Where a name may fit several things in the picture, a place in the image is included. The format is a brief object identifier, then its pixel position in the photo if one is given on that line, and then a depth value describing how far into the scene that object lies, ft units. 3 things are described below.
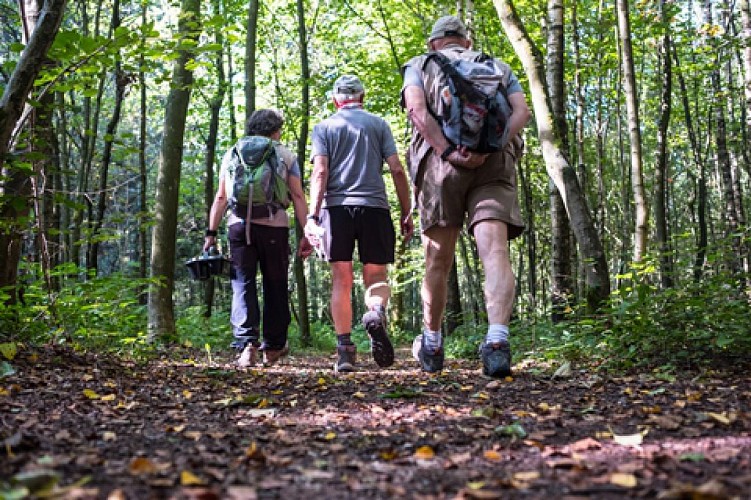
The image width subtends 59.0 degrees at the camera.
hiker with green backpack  20.48
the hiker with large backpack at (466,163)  14.52
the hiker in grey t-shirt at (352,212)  18.89
